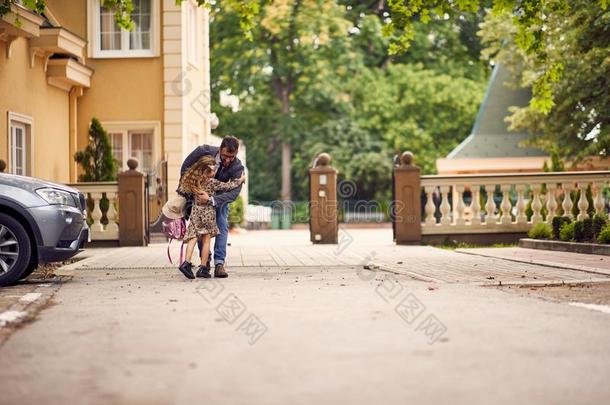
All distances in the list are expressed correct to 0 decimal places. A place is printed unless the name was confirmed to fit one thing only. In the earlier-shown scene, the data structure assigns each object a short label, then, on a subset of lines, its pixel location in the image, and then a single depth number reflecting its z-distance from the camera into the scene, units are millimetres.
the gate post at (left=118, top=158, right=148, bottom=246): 19828
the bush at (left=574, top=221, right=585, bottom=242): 16250
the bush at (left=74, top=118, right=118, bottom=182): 21469
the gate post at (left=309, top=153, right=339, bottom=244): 20562
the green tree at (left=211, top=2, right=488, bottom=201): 43281
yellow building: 24156
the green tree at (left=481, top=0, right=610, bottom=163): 27141
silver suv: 10828
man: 11602
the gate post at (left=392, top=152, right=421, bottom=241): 19562
